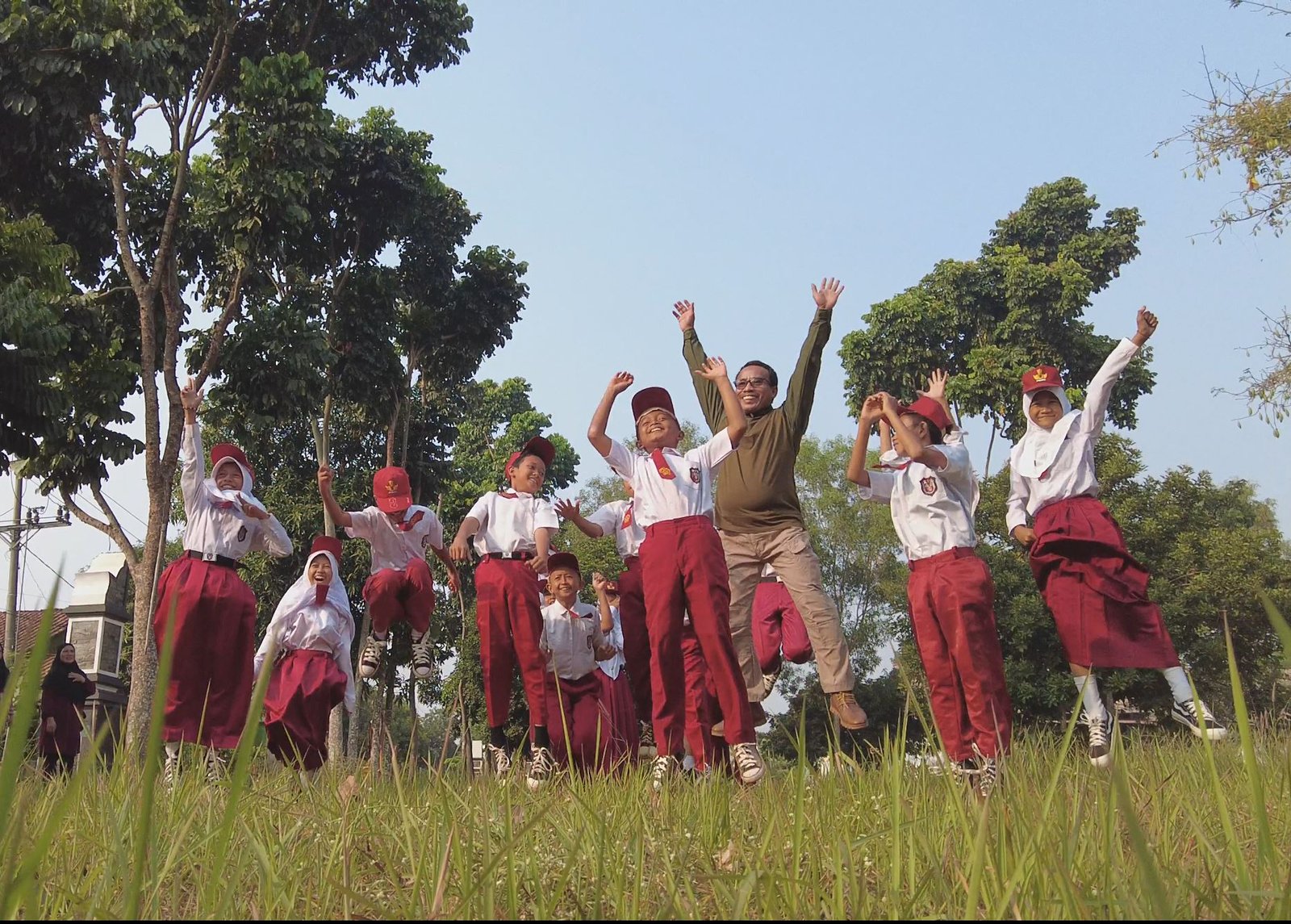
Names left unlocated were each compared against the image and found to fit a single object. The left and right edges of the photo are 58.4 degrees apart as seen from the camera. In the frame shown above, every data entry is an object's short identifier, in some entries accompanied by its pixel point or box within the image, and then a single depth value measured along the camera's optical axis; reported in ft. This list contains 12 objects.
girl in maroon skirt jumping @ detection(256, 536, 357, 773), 23.68
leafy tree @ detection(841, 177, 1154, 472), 88.33
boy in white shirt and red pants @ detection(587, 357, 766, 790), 18.16
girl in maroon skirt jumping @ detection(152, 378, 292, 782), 22.47
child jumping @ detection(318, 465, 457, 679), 27.25
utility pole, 75.22
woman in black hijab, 37.96
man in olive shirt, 21.34
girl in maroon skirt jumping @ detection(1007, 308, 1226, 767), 19.12
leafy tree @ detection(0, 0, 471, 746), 42.42
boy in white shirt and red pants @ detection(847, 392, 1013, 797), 17.43
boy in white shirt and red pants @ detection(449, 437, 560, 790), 23.68
